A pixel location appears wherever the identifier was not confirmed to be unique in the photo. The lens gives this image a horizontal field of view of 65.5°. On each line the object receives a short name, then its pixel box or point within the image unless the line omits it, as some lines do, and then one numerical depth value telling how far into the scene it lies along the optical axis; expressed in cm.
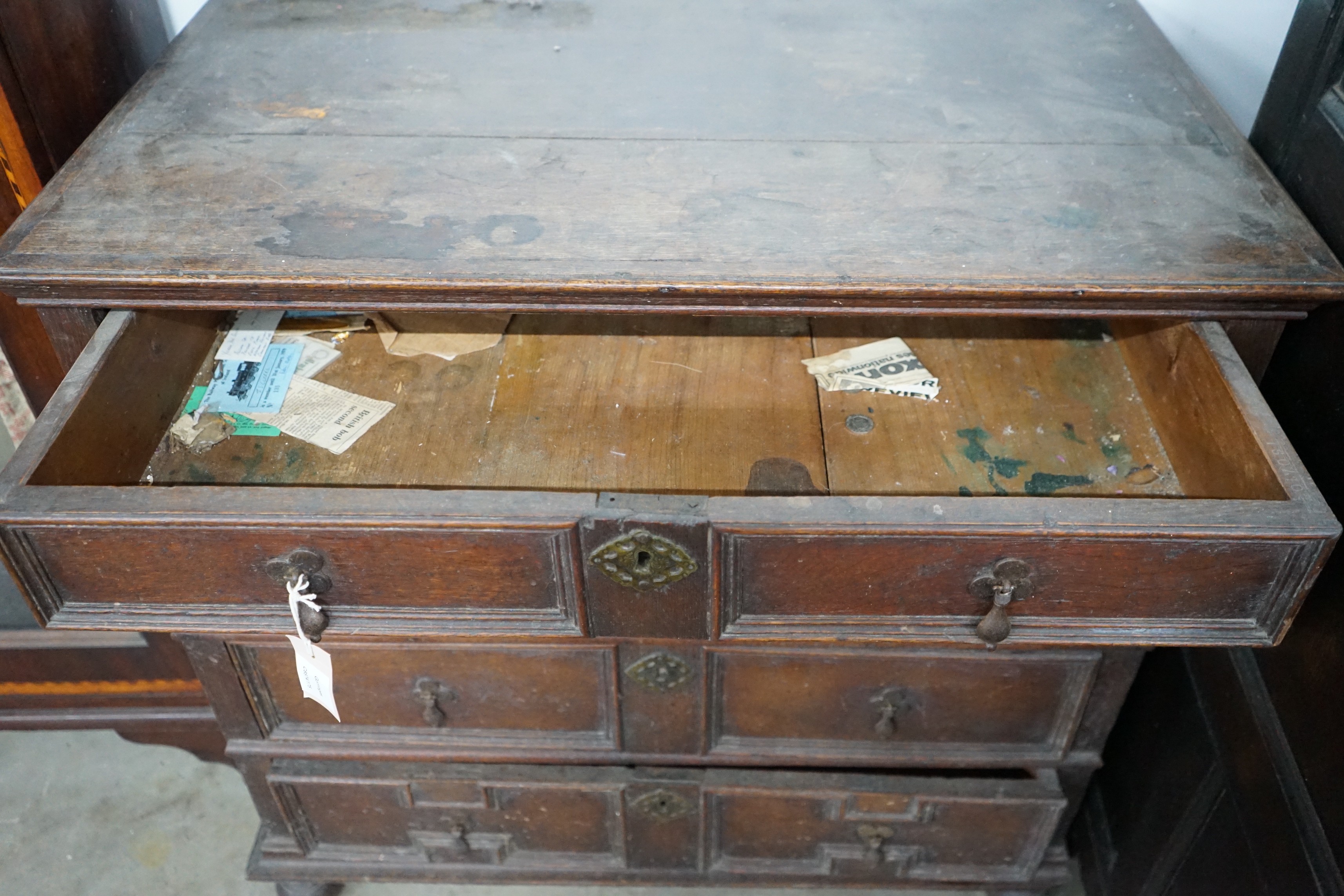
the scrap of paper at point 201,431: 111
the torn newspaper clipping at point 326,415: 112
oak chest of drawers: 91
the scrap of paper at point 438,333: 125
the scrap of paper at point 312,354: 121
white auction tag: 107
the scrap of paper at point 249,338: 121
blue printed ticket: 115
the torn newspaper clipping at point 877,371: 119
